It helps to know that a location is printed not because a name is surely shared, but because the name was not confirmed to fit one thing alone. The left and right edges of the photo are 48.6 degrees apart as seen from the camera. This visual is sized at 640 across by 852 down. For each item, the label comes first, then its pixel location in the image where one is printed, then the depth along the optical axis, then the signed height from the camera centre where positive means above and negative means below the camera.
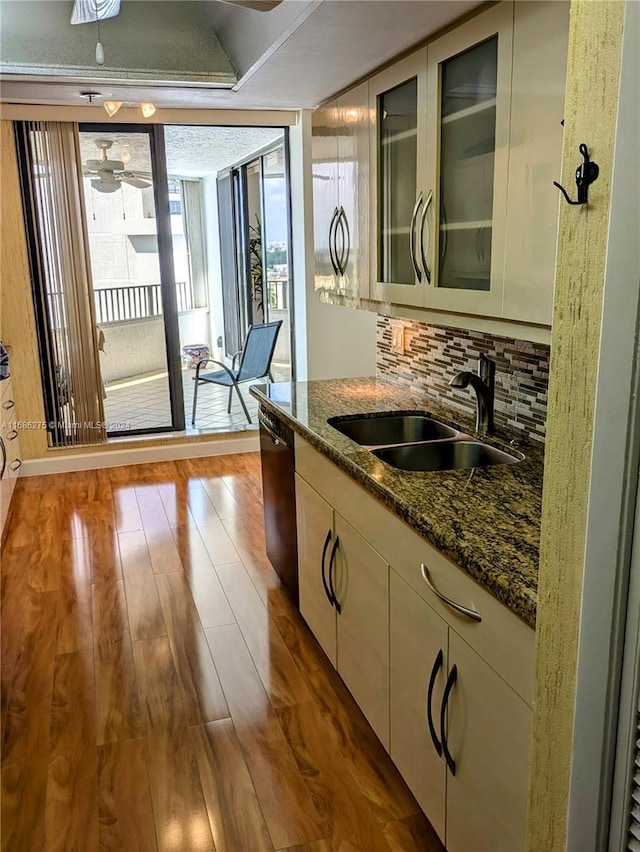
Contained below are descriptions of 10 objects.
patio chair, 5.47 -0.90
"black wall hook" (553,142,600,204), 0.84 +0.07
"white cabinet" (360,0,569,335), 1.61 +0.19
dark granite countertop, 1.38 -0.63
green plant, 5.86 -0.14
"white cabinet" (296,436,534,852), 1.39 -0.99
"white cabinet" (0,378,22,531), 3.95 -1.17
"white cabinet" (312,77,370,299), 2.71 +0.19
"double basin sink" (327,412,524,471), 2.32 -0.69
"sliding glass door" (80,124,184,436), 5.02 -0.21
